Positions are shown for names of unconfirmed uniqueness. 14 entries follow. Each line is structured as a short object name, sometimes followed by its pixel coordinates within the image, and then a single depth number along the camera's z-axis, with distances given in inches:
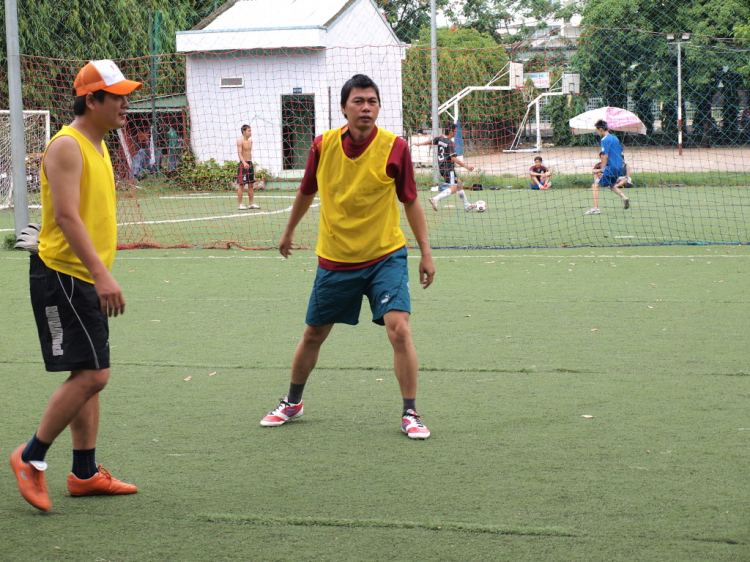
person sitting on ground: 912.3
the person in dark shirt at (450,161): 738.2
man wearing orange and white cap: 143.9
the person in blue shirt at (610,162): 698.2
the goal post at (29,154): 763.4
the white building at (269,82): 1021.2
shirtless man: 754.5
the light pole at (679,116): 856.3
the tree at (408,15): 2004.2
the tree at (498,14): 2137.1
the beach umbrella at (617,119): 830.5
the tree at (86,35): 964.0
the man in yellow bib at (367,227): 185.6
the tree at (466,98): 833.5
